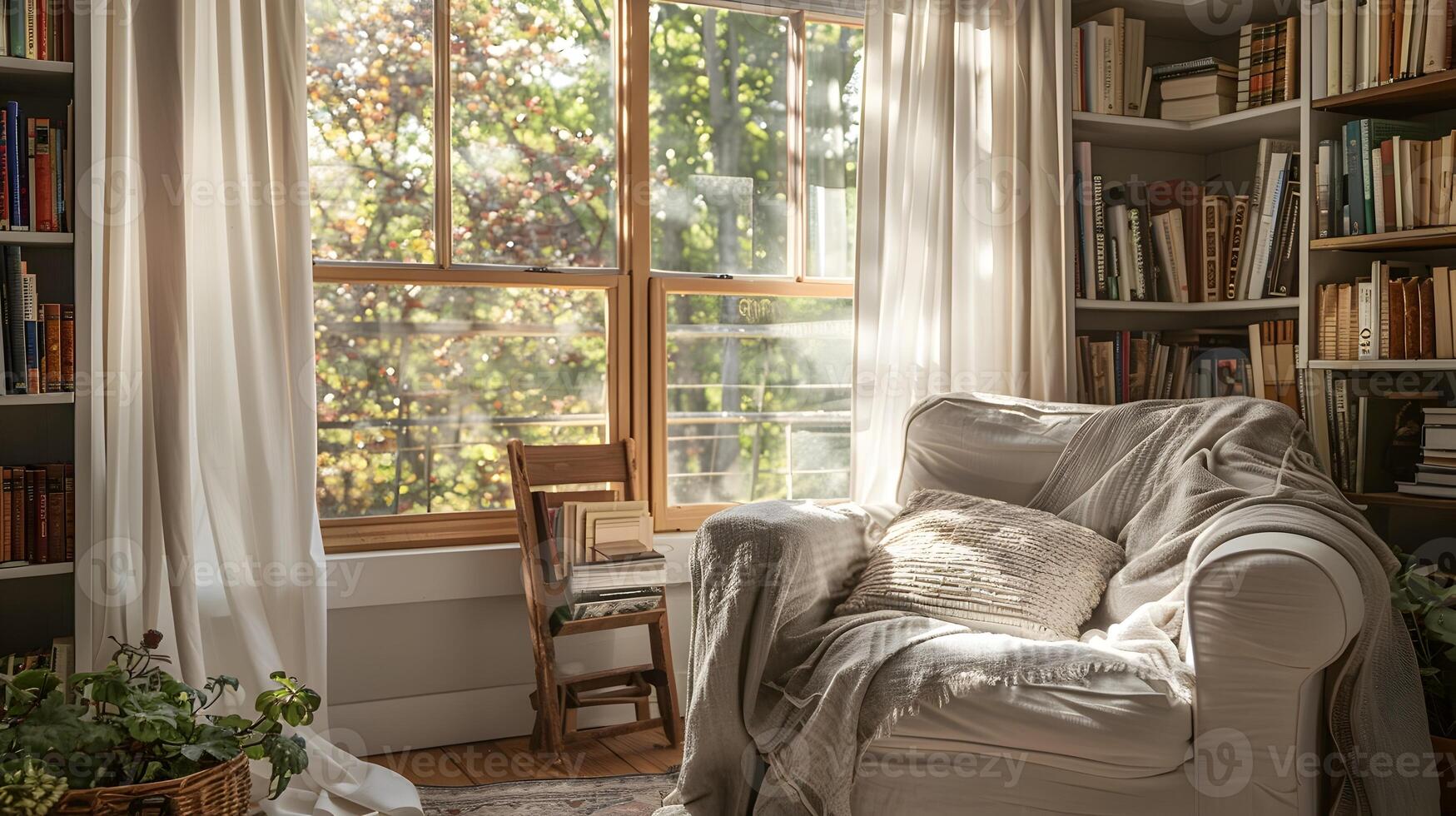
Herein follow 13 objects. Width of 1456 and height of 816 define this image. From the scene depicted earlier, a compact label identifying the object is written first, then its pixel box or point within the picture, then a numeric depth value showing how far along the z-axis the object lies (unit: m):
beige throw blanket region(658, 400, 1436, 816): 1.82
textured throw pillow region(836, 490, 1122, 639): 2.09
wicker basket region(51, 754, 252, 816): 1.90
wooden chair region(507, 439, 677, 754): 2.80
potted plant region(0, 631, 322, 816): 1.88
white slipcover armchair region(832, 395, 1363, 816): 1.69
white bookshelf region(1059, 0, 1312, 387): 3.14
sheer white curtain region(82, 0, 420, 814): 2.35
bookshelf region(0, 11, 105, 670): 2.24
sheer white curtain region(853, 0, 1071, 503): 3.12
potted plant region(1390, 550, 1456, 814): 2.02
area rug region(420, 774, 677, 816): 2.47
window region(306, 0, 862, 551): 2.91
